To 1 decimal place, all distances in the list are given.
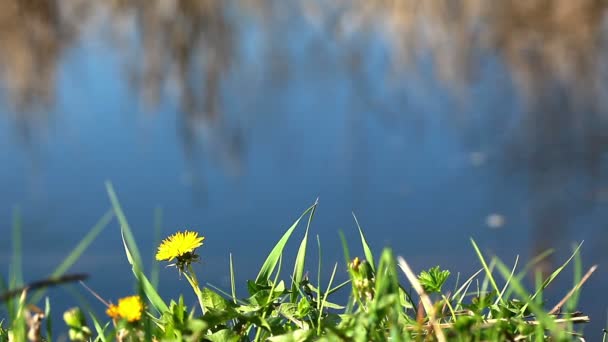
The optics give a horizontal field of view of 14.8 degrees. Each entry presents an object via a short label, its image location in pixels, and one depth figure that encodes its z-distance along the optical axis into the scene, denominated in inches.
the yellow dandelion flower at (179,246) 65.3
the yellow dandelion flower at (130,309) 61.5
